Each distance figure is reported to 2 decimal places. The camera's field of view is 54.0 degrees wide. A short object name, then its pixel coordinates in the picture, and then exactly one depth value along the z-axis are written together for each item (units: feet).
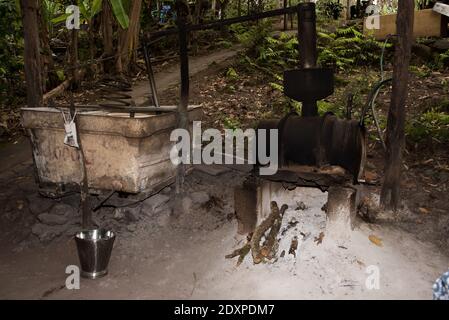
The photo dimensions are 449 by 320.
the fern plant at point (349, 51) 30.86
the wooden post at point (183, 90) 15.70
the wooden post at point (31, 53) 20.51
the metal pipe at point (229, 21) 13.90
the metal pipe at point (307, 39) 13.32
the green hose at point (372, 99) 13.55
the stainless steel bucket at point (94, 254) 13.67
